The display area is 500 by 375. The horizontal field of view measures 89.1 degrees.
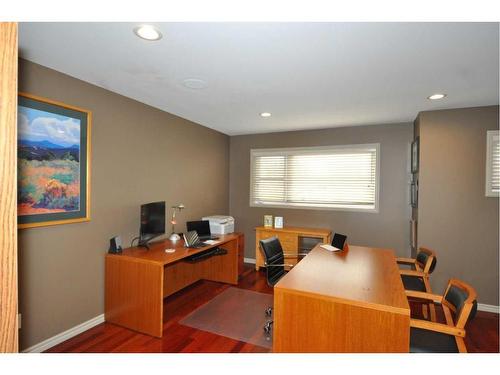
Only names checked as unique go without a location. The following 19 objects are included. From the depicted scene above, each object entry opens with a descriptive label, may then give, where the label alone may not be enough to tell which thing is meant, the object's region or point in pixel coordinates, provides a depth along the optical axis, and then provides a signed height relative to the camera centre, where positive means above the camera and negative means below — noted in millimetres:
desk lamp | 3283 -549
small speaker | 2646 -660
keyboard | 3115 -908
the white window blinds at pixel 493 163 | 2994 +304
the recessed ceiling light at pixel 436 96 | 2656 +971
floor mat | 2494 -1478
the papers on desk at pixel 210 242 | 3282 -758
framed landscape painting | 1992 +168
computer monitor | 2859 -445
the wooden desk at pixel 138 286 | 2393 -1009
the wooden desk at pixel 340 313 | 1561 -822
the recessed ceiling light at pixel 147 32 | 1538 +943
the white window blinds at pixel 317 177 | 4121 +158
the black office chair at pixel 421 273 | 2477 -851
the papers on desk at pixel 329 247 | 2845 -705
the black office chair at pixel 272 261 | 2743 -855
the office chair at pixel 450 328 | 1539 -869
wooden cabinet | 4078 -830
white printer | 3990 -635
